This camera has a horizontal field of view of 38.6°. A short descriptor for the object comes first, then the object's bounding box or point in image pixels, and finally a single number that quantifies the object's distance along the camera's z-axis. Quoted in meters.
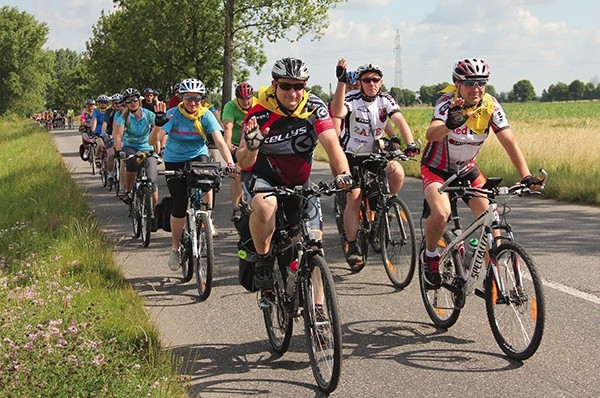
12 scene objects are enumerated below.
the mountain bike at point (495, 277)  5.21
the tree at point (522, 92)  155.50
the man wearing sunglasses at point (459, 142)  5.88
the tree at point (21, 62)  97.12
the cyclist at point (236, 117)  10.69
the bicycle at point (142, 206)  10.60
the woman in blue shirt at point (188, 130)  8.77
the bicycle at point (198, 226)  7.74
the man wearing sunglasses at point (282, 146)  5.43
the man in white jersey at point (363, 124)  8.47
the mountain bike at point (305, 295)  4.81
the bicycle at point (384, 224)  7.79
